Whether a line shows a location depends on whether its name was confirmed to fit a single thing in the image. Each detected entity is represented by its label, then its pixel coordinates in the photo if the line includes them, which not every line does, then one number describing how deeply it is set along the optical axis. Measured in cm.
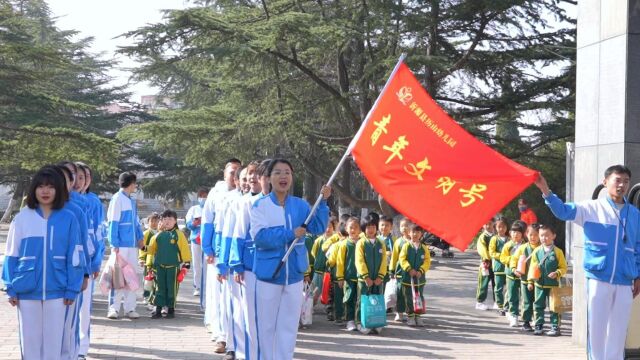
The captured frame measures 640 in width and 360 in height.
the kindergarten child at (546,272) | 1141
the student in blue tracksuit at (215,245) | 941
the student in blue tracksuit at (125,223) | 1135
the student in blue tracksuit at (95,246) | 865
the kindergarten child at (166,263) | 1209
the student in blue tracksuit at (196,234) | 1471
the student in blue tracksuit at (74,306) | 648
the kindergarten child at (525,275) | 1194
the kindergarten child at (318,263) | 1254
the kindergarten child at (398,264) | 1234
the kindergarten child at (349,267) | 1174
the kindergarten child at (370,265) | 1130
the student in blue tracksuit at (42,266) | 626
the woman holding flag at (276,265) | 686
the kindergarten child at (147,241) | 1328
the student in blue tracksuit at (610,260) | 716
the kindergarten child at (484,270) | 1404
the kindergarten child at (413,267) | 1209
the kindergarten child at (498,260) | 1355
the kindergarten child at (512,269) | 1238
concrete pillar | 936
